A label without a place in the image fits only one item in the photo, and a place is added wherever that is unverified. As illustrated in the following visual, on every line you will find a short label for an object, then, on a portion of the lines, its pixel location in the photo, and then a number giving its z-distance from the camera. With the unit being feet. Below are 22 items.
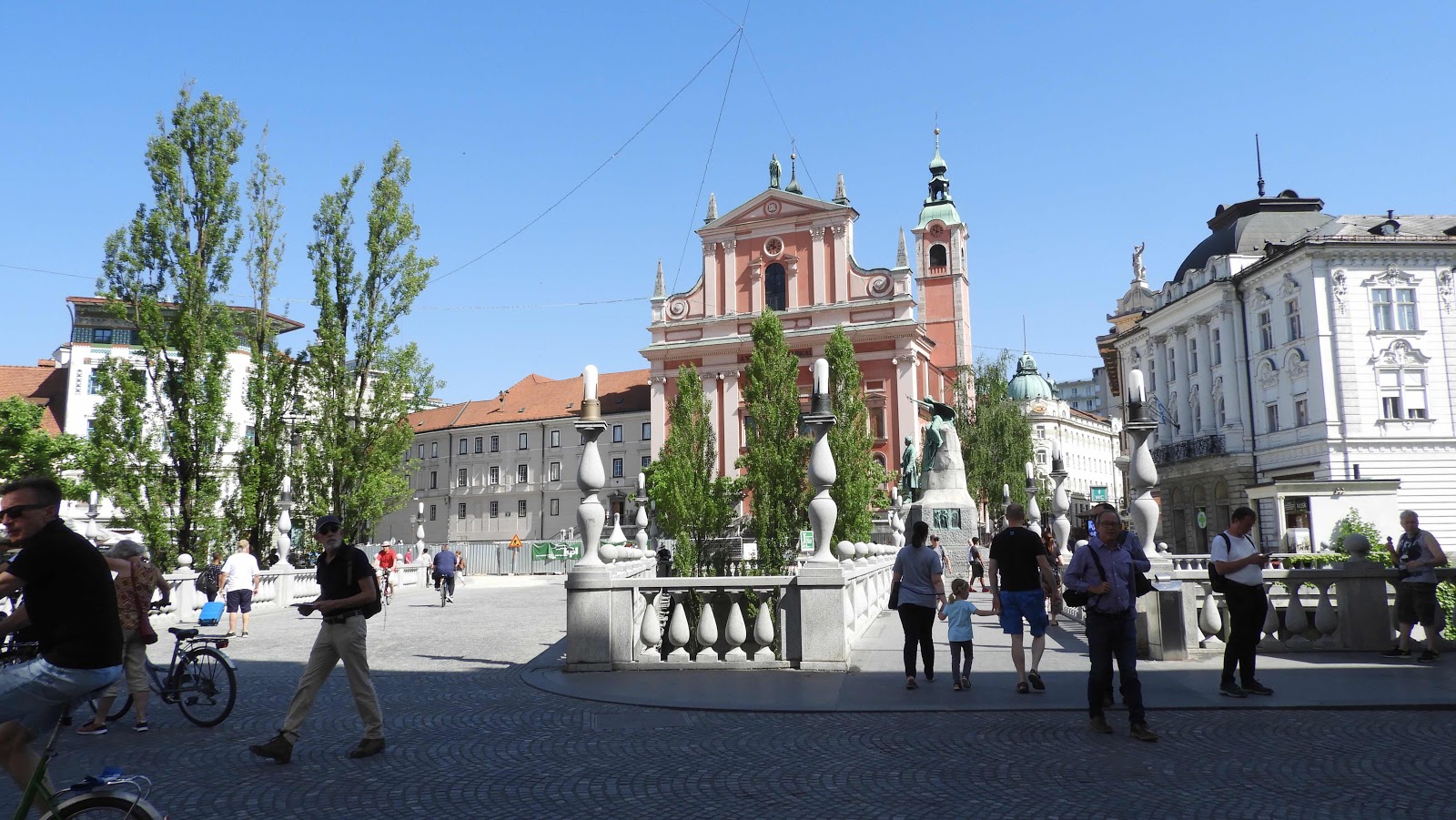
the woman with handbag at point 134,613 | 24.90
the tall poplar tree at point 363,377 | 83.10
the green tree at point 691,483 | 113.60
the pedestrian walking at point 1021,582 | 29.14
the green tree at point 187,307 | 73.92
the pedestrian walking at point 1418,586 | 32.68
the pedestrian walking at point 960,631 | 29.60
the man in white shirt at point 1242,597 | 27.04
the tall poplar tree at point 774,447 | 114.62
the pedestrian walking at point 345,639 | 21.57
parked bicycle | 25.81
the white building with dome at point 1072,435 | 350.64
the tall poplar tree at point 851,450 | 114.52
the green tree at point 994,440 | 167.32
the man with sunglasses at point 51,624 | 12.88
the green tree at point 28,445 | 91.20
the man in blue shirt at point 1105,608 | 23.22
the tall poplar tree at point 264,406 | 78.59
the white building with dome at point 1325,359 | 134.72
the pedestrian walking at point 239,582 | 51.47
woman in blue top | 30.30
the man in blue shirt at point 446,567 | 80.64
